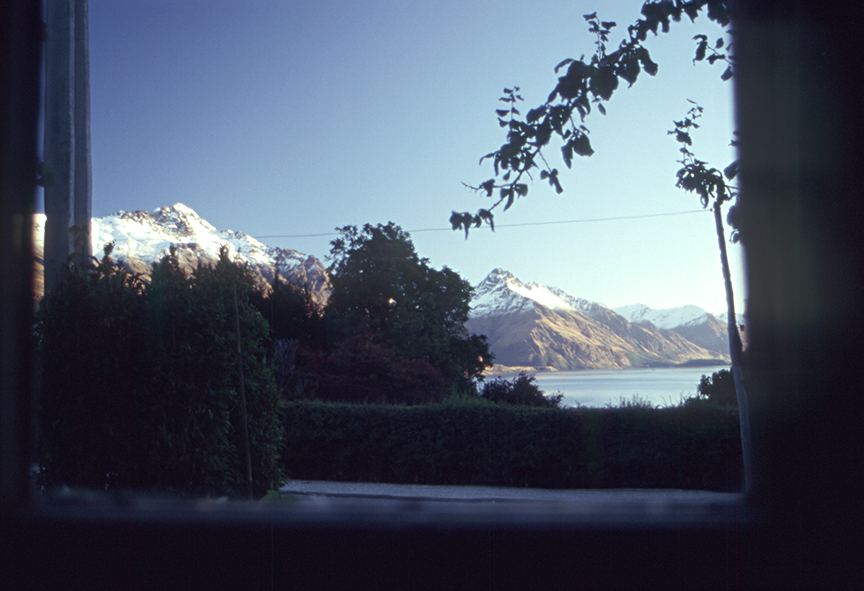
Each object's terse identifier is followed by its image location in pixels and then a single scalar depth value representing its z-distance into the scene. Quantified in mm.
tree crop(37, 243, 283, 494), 2729
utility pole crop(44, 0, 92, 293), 2857
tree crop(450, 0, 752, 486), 1983
